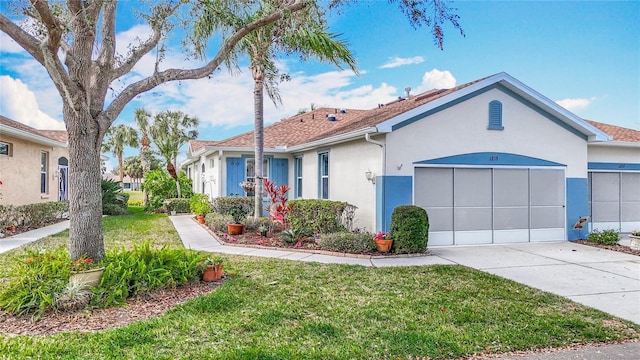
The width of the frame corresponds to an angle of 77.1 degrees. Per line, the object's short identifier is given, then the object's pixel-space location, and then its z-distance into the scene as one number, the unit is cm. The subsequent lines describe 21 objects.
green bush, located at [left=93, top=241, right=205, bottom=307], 545
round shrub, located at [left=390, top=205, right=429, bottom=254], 916
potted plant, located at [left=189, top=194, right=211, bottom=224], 1702
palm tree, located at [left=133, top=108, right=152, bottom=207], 3388
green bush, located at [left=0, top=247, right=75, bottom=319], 498
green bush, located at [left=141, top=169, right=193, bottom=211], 2273
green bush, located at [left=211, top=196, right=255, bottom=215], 1426
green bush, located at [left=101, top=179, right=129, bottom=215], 1966
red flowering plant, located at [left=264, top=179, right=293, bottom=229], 1138
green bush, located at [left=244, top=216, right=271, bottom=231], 1240
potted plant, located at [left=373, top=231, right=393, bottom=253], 926
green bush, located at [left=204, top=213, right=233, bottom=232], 1271
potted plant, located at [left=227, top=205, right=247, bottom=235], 1210
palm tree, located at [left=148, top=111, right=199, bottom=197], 2611
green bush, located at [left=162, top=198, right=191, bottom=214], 2108
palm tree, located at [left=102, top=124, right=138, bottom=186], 4566
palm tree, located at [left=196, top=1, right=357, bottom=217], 904
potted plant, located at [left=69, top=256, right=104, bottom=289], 533
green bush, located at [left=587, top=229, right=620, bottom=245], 1085
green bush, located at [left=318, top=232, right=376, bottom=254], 935
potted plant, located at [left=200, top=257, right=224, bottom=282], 654
